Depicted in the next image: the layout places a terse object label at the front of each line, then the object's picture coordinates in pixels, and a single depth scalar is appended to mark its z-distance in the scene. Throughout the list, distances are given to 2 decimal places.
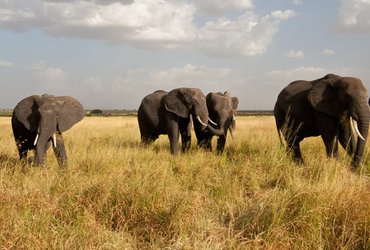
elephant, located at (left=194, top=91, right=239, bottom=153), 12.79
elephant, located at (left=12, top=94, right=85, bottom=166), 8.53
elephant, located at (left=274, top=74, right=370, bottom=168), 8.53
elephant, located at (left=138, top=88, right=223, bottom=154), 12.33
